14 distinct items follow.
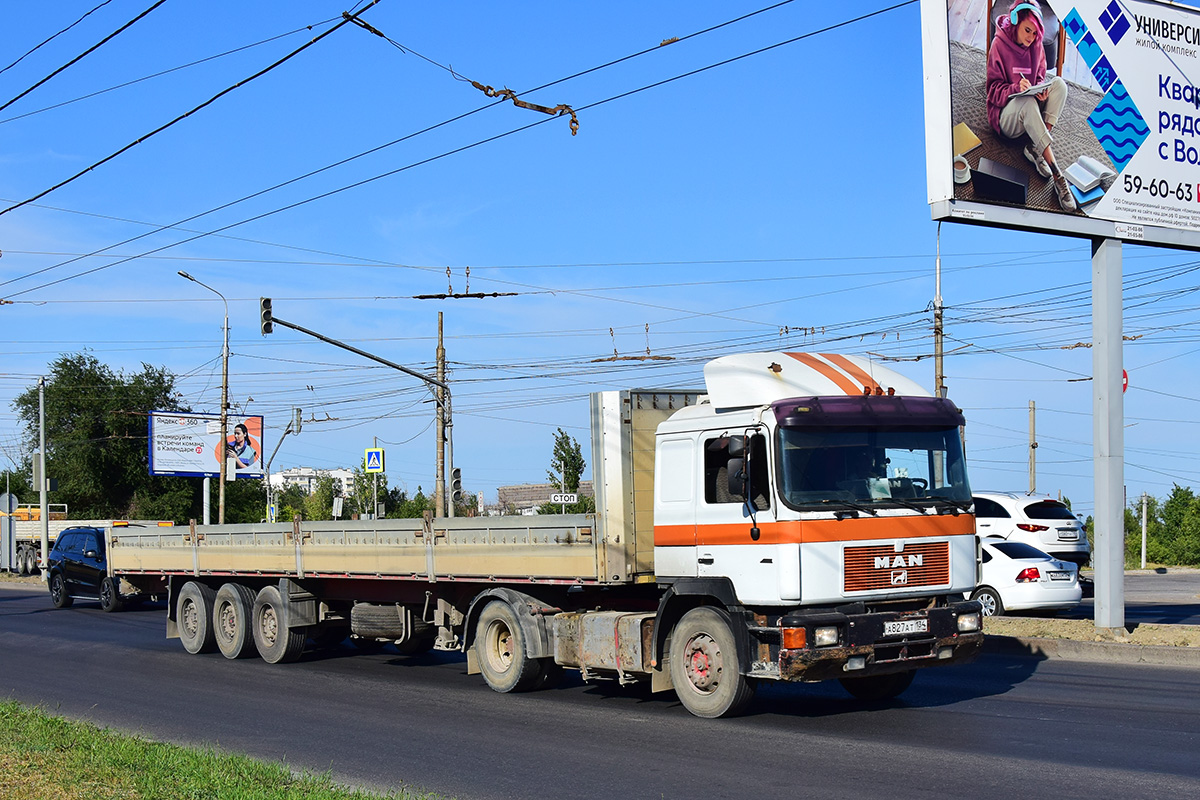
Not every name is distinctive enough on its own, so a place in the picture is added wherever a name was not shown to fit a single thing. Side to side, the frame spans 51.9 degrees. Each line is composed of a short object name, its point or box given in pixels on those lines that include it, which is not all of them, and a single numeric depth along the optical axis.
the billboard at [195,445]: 54.19
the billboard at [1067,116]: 16.00
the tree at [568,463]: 49.09
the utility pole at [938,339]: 31.81
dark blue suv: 28.94
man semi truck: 10.02
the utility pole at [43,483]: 40.53
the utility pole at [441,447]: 31.44
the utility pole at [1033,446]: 49.12
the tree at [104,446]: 72.56
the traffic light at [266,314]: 27.31
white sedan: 19.02
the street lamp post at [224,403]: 41.50
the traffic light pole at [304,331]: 27.34
